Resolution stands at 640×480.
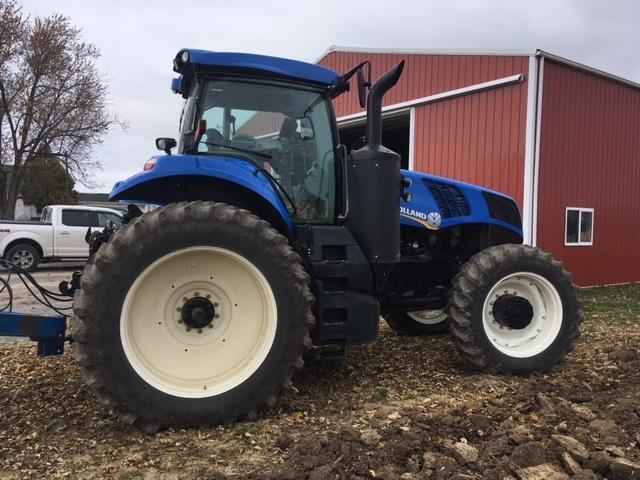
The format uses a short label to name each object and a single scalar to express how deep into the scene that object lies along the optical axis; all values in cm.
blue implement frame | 340
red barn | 1015
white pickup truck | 1379
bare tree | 2389
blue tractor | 337
